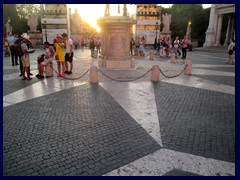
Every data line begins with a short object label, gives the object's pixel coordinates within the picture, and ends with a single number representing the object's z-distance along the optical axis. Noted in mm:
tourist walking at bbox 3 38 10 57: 18844
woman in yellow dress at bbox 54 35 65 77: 9695
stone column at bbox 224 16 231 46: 36406
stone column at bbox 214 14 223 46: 34681
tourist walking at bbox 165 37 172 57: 20062
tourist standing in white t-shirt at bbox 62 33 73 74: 10078
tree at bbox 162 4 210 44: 51344
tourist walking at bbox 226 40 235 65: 15105
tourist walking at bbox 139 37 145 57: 19266
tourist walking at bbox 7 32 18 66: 13510
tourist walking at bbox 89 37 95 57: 18781
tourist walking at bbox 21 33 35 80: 8716
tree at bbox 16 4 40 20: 56656
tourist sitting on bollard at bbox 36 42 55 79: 9567
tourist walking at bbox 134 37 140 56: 20156
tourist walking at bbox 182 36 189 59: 17038
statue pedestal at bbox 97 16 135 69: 11414
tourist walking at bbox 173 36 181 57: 18512
